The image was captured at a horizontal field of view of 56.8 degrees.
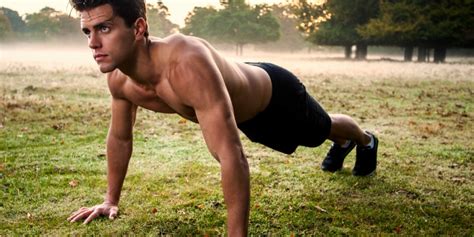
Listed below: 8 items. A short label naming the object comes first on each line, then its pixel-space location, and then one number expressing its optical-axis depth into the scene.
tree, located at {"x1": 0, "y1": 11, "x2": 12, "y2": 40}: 61.83
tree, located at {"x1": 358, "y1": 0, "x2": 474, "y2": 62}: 37.44
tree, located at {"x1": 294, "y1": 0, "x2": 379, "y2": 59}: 45.22
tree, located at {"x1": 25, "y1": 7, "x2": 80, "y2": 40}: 76.19
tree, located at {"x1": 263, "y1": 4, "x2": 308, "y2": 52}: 90.47
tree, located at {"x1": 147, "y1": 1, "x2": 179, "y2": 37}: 71.79
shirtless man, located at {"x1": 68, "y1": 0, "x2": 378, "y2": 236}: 2.42
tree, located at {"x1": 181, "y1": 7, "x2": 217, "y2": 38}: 72.00
